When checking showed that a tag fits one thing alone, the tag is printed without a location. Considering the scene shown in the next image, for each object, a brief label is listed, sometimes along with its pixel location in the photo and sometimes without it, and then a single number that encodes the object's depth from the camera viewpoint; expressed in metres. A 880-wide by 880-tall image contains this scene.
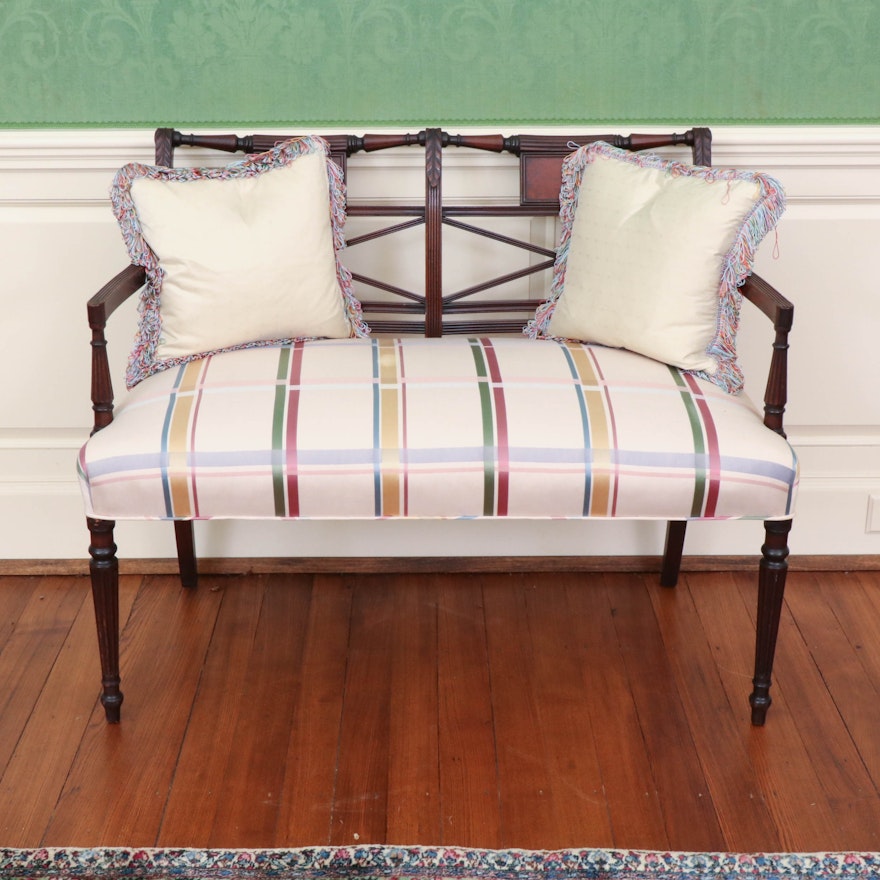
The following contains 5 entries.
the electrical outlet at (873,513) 2.39
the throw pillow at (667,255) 1.84
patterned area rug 1.54
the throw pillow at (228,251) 1.88
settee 1.70
